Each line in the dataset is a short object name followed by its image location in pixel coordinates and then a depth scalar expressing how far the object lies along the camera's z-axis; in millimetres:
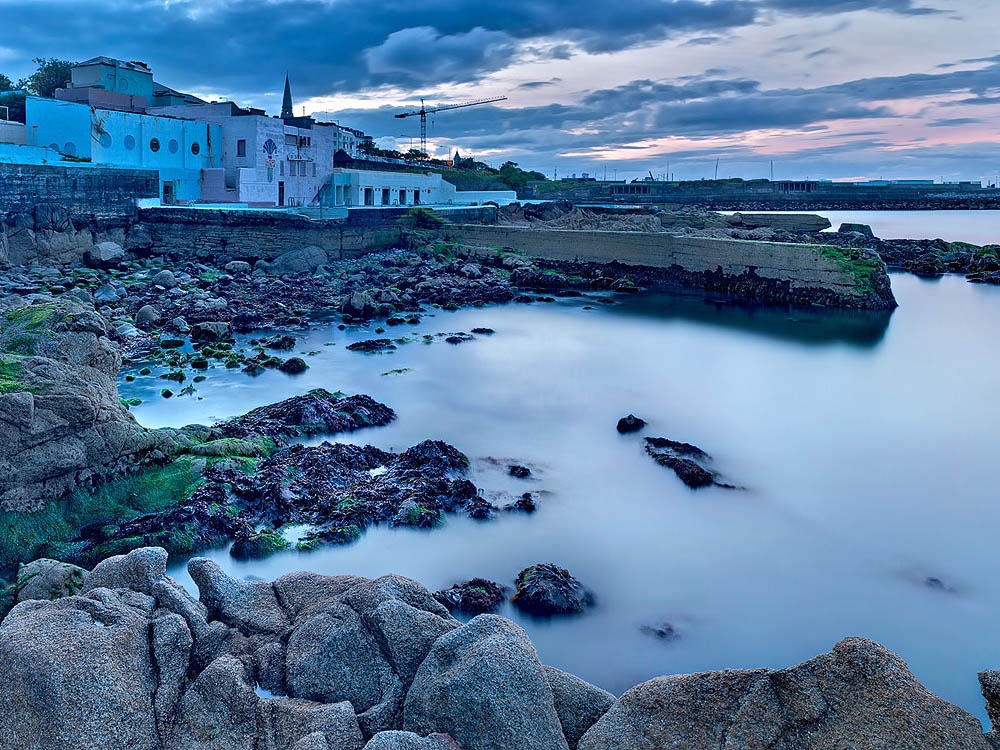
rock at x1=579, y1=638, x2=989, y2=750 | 3426
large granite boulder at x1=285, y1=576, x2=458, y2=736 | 4289
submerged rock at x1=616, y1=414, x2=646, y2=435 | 12530
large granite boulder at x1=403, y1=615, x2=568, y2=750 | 3844
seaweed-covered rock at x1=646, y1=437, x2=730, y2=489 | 10297
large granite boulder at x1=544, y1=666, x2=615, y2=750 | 4133
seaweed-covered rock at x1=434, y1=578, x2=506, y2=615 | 6895
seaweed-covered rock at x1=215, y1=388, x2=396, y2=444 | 10891
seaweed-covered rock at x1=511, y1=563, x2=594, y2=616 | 7035
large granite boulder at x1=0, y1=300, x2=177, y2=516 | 6988
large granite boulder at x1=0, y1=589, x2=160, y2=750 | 3758
